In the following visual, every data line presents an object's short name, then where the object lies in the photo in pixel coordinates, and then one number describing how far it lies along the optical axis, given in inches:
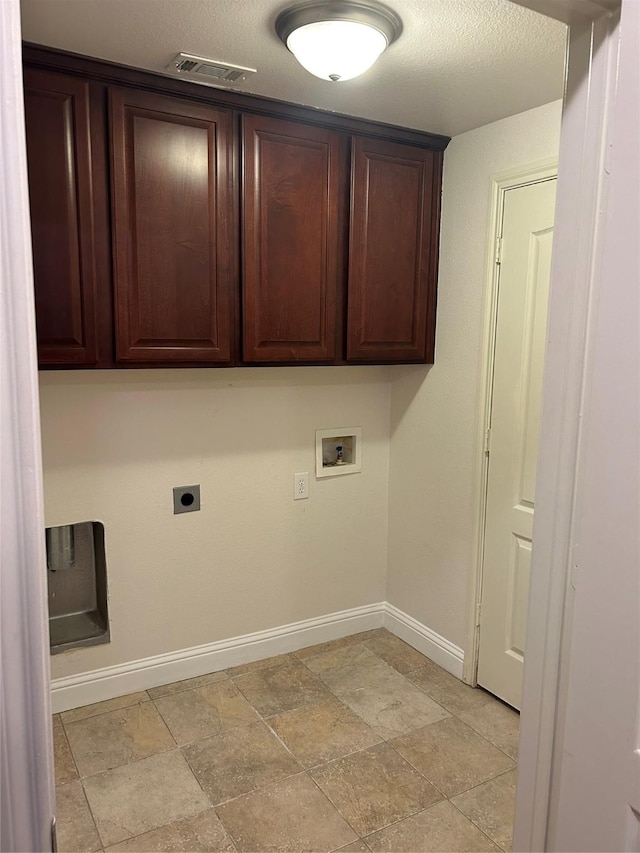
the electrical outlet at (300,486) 117.3
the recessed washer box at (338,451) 119.3
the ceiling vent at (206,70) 77.4
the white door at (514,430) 94.3
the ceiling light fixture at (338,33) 64.7
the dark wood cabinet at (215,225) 79.6
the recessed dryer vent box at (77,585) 101.7
